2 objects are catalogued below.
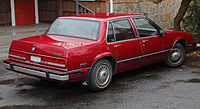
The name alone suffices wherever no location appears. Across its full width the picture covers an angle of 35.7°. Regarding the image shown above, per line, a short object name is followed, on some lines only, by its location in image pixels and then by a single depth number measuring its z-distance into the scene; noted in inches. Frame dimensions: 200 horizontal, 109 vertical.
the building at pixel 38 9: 687.8
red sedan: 230.5
